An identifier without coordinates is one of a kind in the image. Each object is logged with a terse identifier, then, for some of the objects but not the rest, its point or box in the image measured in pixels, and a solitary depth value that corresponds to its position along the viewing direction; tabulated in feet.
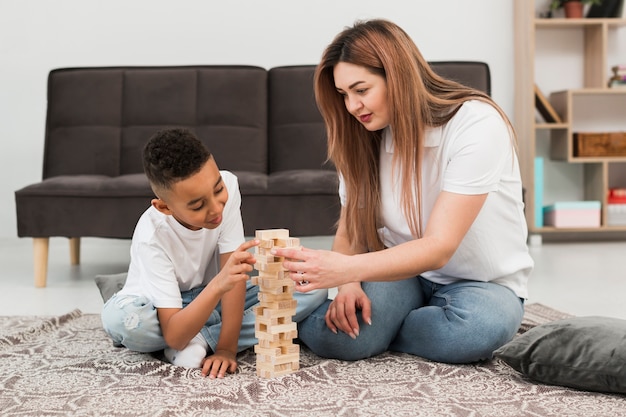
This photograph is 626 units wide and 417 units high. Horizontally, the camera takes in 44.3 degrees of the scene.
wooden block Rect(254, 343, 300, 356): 5.32
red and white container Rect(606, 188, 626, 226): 14.47
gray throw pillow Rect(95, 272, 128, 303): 7.27
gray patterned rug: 4.66
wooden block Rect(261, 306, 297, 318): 5.22
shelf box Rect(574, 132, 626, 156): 14.38
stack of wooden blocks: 5.16
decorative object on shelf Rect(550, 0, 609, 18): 14.48
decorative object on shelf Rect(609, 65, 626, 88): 14.51
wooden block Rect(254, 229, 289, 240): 5.16
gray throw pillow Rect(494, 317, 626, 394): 4.81
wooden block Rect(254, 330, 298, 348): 5.27
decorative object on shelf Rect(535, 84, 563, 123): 14.32
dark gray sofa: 12.06
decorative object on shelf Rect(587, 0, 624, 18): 14.44
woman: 5.24
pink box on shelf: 14.30
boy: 5.10
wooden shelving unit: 14.26
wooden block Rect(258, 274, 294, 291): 5.18
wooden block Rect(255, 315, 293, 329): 5.22
